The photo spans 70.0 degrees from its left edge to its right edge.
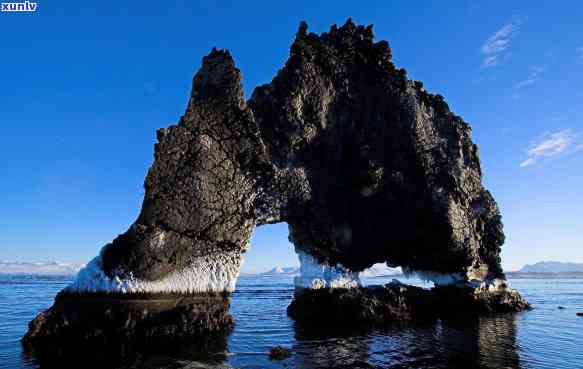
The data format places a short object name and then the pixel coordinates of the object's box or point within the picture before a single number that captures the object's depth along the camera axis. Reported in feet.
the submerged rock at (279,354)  45.02
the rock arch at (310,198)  56.65
